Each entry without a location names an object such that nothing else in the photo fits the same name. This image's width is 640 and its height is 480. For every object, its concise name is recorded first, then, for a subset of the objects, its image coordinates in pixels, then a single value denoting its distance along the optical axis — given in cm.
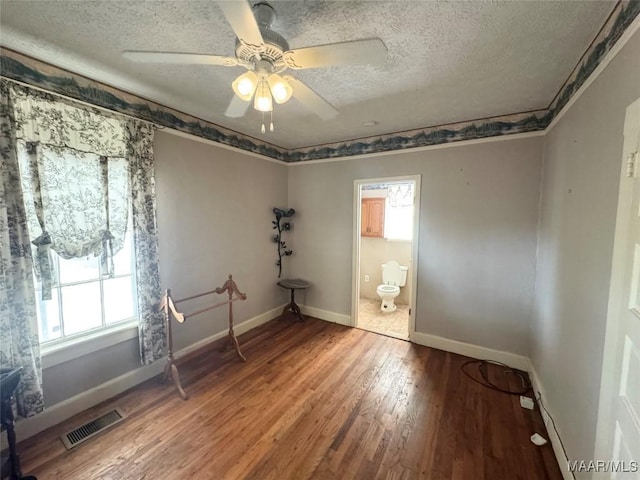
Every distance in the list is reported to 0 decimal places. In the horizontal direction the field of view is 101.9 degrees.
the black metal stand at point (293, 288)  368
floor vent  175
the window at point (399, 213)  463
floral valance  164
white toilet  426
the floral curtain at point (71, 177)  168
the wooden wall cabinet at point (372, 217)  480
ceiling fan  102
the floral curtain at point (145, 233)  217
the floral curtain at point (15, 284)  156
